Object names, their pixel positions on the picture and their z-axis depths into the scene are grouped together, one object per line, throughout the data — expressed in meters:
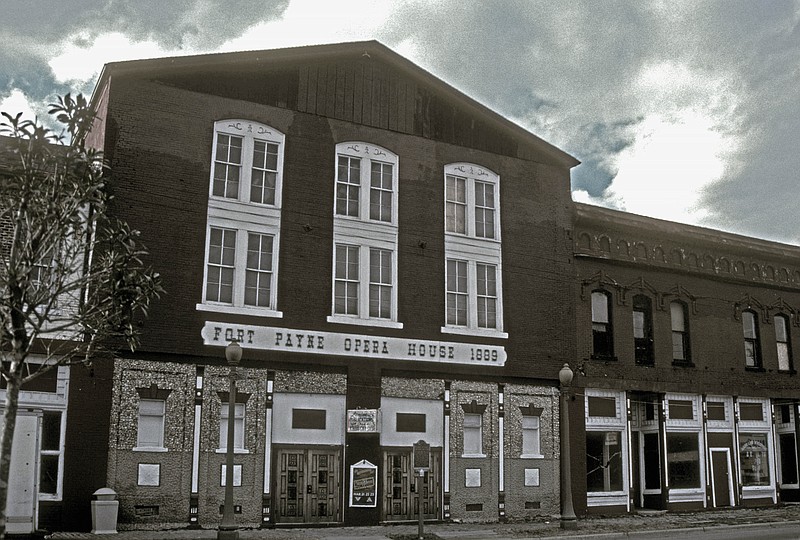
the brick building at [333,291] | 22.64
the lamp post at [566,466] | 23.84
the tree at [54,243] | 15.66
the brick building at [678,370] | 29.14
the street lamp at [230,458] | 19.64
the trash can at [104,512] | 20.30
